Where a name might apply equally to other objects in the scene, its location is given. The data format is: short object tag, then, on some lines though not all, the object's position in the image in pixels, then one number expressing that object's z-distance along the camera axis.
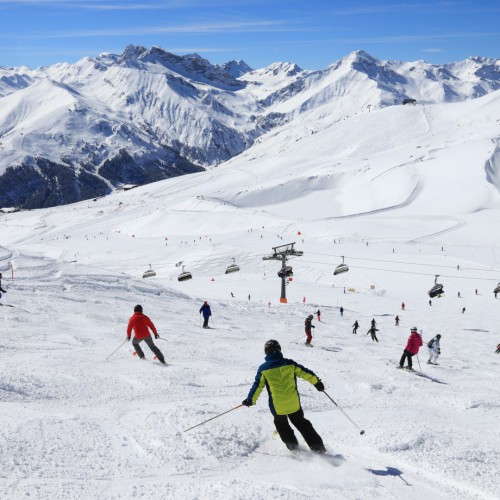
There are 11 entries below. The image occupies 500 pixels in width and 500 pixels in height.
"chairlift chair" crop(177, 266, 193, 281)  56.06
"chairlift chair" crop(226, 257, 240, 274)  59.45
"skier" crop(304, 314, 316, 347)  19.48
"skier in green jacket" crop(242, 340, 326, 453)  7.08
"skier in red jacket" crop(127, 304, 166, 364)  12.70
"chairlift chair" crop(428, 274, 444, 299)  45.72
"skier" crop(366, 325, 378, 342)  24.23
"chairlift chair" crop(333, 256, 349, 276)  55.28
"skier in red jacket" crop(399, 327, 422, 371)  15.03
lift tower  41.81
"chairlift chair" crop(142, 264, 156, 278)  63.52
